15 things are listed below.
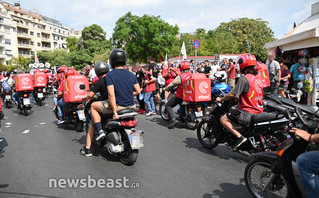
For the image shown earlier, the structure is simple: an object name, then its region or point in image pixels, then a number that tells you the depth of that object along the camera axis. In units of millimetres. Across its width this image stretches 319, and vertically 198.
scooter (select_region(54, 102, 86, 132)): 6684
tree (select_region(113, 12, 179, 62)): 46719
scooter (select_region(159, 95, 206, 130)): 6227
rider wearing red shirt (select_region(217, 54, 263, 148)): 4039
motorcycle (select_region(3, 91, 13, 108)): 11238
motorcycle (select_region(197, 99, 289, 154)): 3877
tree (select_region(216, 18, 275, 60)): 49656
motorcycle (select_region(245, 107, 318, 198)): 2500
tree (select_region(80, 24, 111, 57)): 60375
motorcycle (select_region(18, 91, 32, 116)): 9406
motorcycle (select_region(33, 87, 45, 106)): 11573
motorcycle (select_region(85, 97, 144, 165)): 4117
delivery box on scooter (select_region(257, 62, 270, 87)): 7688
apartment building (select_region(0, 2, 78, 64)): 56594
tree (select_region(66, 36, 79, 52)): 84119
